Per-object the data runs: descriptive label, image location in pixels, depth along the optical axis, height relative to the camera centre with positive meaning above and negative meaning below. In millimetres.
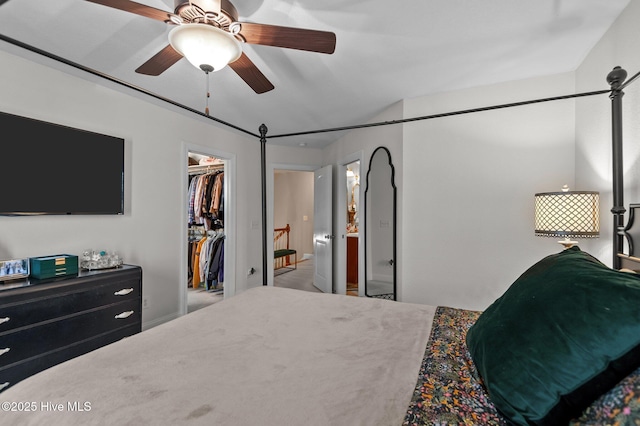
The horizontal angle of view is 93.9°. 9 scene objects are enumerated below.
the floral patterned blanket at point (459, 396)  549 -501
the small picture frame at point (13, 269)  1923 -379
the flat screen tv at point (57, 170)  2104 +335
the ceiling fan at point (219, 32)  1315 +861
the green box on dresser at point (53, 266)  2018 -380
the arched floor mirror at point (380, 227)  3320 -199
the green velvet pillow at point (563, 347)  596 -301
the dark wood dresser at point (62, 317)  1777 -722
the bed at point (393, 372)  611 -500
